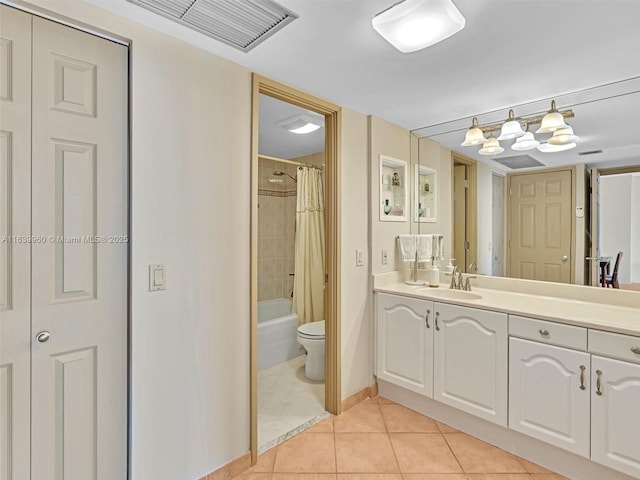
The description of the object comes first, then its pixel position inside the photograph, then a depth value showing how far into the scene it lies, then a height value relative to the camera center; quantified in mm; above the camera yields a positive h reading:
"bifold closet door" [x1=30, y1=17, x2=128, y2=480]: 1239 -72
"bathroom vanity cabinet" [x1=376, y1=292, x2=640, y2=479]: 1528 -736
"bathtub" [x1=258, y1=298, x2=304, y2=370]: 3037 -972
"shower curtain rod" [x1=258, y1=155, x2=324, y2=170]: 3516 +801
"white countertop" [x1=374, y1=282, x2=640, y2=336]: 1592 -384
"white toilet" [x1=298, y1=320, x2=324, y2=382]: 2768 -951
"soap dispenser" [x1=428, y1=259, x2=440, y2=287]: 2633 -297
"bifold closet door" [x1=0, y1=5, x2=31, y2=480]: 1167 -12
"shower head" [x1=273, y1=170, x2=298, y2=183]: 4015 +787
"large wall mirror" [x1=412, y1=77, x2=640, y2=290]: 1983 +333
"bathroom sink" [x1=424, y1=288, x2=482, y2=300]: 2359 -393
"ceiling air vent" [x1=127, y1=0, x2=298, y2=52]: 1268 +893
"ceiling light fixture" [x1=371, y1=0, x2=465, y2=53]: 1191 +812
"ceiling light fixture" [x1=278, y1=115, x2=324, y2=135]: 2611 +943
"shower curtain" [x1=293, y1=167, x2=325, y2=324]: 3531 -87
